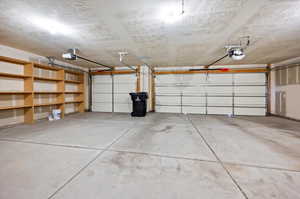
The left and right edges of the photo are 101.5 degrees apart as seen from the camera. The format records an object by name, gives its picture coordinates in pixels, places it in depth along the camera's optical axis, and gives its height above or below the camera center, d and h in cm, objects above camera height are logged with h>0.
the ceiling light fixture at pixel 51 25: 239 +156
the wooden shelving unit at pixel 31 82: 384 +66
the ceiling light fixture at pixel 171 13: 203 +151
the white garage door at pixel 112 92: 688 +37
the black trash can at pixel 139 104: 562 -26
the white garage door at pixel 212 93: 598 +22
